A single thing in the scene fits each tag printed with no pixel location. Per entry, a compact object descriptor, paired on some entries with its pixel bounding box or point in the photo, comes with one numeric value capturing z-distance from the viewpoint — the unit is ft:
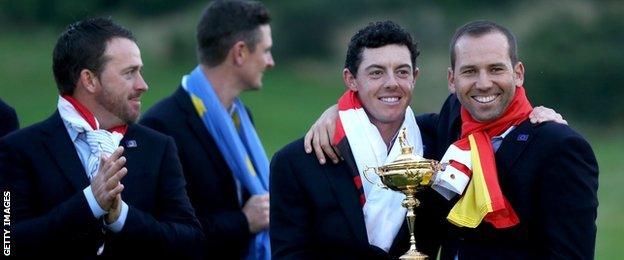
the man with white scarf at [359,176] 46.11
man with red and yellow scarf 42.24
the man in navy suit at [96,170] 45.09
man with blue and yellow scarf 56.70
